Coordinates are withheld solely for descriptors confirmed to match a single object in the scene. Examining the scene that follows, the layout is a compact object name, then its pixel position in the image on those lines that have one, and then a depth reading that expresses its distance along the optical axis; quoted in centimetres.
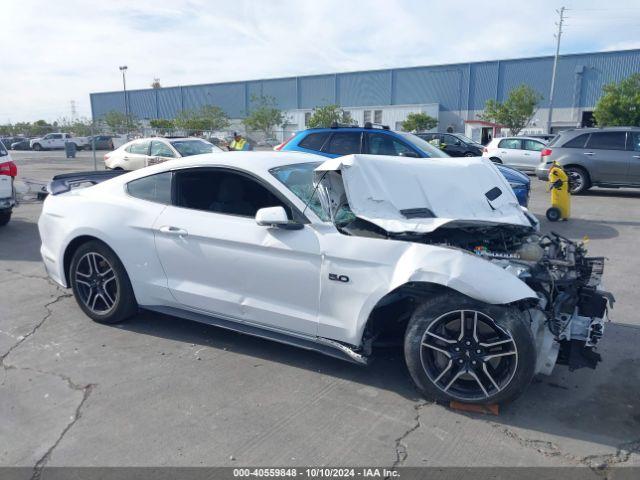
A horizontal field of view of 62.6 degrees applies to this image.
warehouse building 4834
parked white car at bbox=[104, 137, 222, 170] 1439
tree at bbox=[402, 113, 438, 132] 4906
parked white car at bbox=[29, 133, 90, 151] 4800
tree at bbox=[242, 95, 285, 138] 5228
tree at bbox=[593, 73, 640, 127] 3412
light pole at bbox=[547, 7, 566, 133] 4510
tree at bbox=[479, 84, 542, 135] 4250
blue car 926
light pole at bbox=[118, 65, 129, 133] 5197
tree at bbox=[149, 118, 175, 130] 5650
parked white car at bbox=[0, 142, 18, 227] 908
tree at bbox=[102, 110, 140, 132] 5699
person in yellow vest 1733
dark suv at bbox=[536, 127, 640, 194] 1337
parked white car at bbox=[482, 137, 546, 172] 1970
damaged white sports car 334
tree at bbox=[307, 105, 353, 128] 4511
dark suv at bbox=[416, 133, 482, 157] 2267
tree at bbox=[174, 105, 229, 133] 5350
